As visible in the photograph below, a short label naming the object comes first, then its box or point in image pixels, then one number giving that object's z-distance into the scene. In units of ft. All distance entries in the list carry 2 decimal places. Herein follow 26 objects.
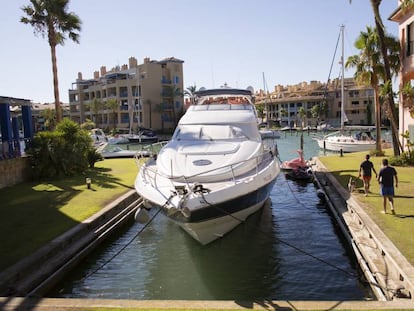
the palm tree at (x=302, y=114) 322.75
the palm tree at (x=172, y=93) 263.29
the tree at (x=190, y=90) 276.43
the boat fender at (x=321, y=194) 58.47
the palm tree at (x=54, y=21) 88.84
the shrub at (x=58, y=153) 68.18
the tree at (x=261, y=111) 346.33
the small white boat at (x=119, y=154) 112.17
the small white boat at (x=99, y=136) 176.94
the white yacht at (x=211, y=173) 31.63
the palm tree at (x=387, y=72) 69.17
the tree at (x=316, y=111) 310.24
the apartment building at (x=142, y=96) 258.57
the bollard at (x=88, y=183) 57.99
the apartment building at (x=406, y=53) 69.77
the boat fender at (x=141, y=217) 32.45
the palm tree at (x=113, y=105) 258.37
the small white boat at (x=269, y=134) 56.44
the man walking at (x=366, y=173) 47.01
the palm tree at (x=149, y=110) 258.24
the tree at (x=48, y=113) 246.47
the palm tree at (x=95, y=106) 268.41
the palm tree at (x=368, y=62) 80.89
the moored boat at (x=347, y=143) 121.80
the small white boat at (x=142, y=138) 205.98
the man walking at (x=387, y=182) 37.55
